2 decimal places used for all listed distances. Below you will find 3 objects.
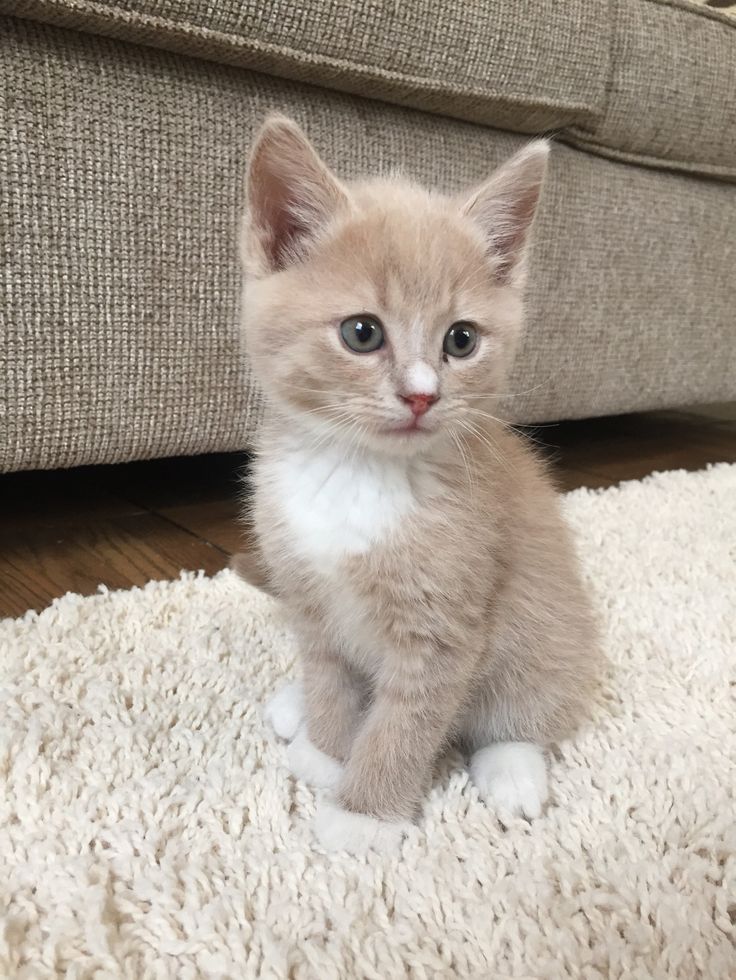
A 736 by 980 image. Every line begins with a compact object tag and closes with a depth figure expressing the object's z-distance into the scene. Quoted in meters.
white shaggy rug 0.20
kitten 0.24
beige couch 0.35
